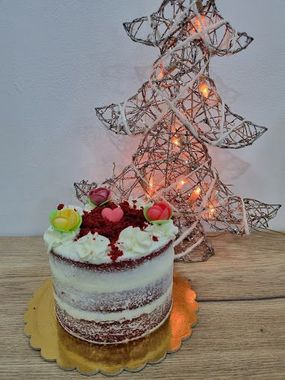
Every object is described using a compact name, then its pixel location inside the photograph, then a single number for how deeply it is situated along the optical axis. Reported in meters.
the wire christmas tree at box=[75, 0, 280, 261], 0.78
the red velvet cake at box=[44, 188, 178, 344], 0.70
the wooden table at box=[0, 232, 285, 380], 0.71
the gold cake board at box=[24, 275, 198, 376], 0.73
